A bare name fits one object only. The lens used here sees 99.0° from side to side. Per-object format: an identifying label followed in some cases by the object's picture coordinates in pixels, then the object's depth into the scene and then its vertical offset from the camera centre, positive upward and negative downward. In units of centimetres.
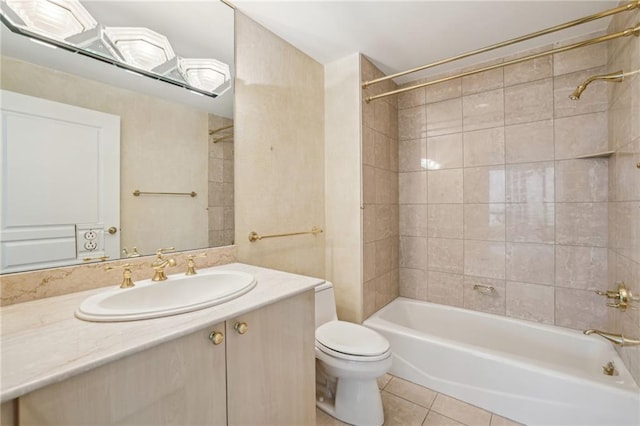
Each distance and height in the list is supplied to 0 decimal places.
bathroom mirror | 100 +44
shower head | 140 +71
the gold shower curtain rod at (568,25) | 125 +92
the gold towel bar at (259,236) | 166 -15
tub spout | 138 -66
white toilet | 145 -86
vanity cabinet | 58 -45
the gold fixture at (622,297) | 136 -44
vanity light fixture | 97 +72
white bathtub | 135 -94
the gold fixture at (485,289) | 217 -62
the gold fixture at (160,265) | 113 -22
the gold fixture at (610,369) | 149 -88
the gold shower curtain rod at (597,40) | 129 +85
